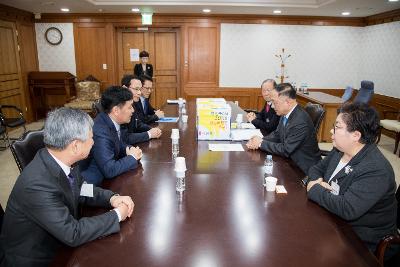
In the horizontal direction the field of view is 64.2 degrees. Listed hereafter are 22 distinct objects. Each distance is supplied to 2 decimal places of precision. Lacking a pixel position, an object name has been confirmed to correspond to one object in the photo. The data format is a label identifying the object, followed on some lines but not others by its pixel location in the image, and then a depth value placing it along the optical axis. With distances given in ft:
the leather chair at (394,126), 16.39
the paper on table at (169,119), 12.19
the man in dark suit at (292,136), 8.05
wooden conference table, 3.82
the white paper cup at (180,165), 5.60
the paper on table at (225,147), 8.30
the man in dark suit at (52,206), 4.04
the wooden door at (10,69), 19.71
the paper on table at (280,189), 5.68
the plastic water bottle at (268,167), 6.35
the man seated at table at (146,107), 11.82
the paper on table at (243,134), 9.34
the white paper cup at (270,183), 5.67
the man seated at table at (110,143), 6.40
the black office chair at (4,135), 15.25
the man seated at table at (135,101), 10.49
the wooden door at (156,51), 23.90
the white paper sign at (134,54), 24.09
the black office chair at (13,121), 15.94
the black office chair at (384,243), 4.65
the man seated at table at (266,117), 11.71
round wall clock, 23.20
